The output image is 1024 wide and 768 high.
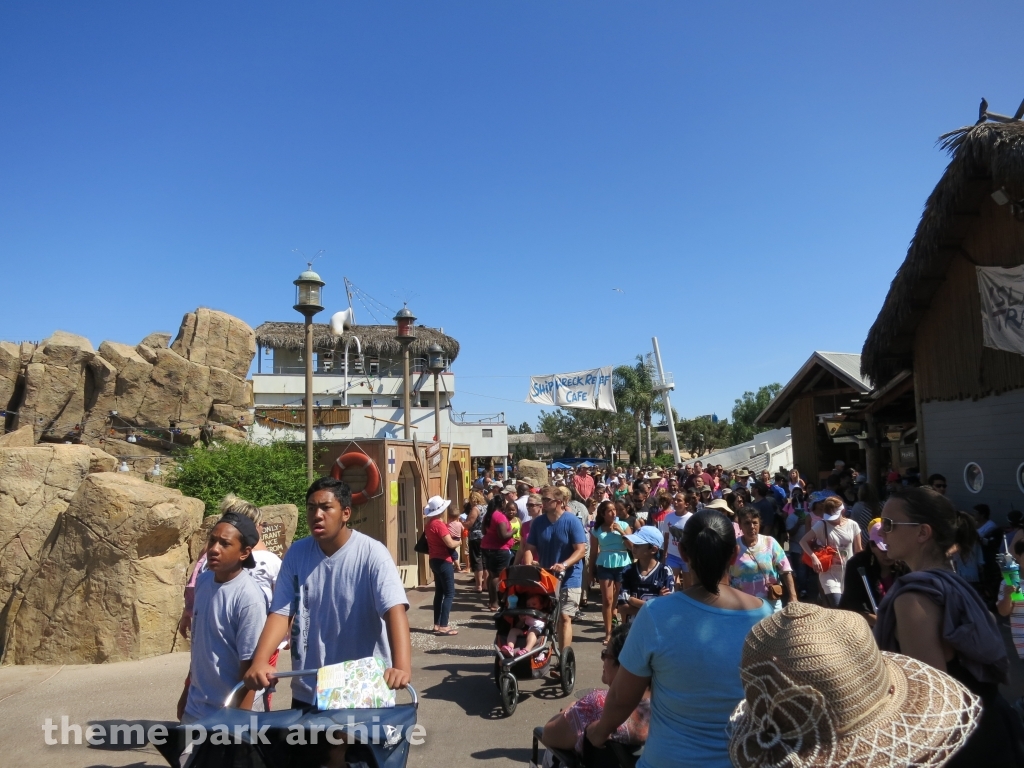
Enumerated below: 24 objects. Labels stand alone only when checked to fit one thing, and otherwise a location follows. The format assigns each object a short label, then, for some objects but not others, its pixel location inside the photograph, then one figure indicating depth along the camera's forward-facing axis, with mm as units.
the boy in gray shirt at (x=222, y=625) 3408
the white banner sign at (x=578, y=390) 27062
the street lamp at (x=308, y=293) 10523
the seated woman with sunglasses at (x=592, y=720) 2990
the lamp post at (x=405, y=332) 15172
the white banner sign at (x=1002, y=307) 9023
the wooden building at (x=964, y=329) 9445
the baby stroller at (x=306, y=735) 2445
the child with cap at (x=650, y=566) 7168
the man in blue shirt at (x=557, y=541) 7242
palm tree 50062
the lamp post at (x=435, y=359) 17703
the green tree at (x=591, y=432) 59969
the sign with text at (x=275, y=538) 8055
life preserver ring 11672
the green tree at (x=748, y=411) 75250
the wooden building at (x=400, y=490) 12109
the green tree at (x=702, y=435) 67312
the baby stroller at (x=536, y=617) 6250
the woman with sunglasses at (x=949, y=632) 2240
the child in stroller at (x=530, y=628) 6130
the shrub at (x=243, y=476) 11352
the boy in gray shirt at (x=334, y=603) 3211
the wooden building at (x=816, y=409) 18344
